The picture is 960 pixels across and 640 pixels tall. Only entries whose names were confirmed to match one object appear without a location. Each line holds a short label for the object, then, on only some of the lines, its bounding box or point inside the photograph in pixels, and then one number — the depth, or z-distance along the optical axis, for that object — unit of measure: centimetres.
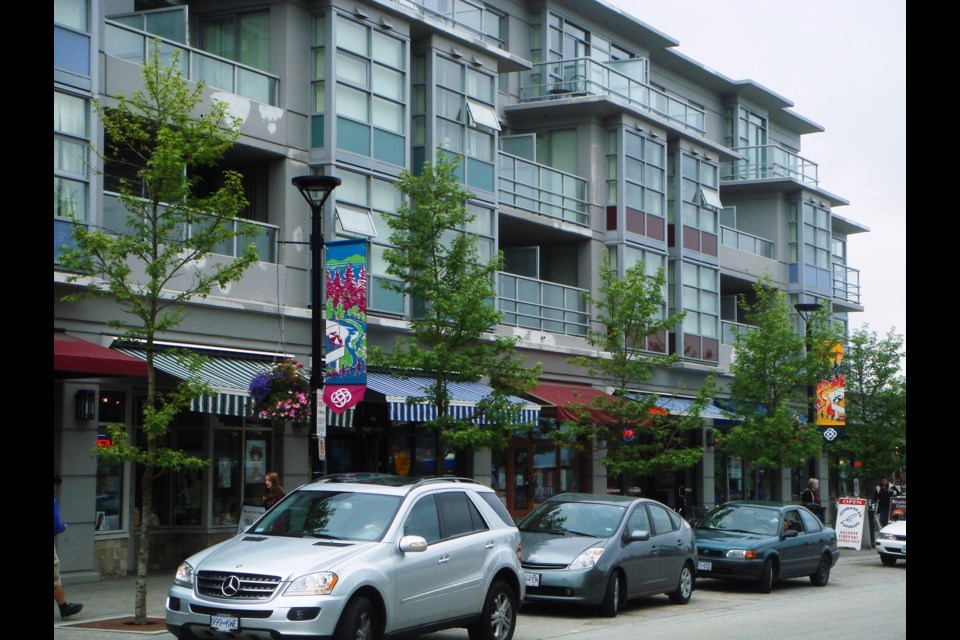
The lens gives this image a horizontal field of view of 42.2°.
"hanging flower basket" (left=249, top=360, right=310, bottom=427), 1955
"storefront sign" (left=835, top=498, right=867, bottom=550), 3175
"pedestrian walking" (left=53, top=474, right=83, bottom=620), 1449
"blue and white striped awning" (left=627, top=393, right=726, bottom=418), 3144
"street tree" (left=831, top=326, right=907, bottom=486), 3834
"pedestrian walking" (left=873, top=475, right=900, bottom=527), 3594
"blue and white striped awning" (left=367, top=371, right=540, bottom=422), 2241
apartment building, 2003
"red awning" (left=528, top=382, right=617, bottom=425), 2782
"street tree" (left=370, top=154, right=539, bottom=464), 2164
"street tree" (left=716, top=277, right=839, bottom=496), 3278
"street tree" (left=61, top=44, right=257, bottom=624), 1485
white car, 2759
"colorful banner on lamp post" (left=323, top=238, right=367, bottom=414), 1833
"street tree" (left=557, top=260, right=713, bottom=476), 2736
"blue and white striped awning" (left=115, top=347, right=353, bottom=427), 1920
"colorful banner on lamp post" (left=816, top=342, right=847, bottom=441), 3328
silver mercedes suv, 1116
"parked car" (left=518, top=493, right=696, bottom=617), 1683
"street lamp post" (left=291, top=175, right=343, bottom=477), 1642
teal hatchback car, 2156
